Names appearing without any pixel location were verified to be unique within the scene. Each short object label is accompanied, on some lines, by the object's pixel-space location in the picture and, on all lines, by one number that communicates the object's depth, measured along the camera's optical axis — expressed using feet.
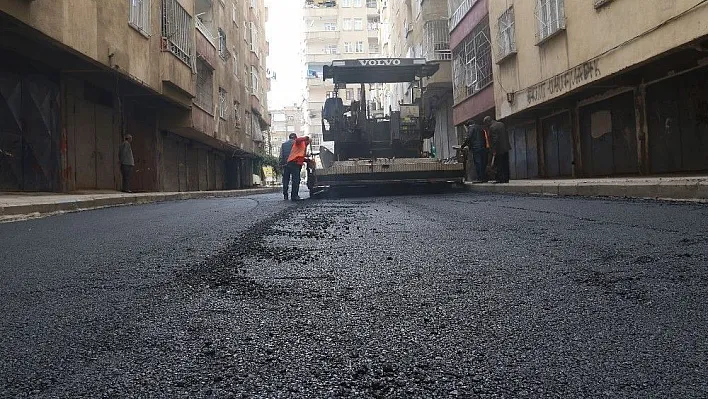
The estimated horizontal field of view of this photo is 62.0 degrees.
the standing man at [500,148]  43.60
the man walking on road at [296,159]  37.65
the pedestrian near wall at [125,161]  46.39
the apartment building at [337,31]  257.96
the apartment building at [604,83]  34.06
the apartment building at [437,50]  81.41
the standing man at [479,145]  44.47
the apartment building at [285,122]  357.78
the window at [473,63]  66.23
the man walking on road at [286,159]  38.68
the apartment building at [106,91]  37.01
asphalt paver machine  40.81
